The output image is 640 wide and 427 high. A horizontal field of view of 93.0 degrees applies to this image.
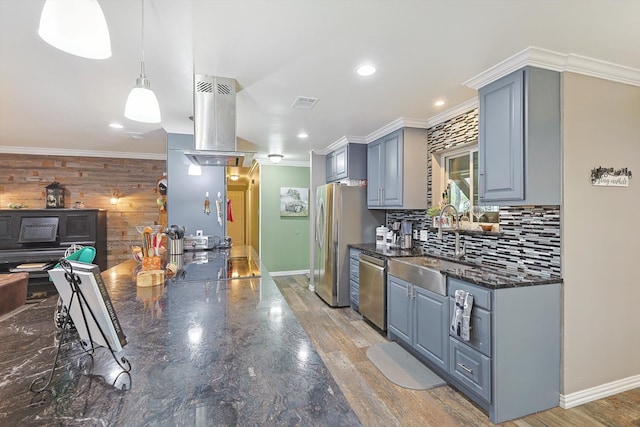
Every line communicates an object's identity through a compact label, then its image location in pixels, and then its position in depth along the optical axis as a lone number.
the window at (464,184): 2.88
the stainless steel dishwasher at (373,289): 3.27
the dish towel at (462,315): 2.04
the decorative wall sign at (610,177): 2.09
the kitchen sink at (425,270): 2.38
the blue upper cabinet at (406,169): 3.42
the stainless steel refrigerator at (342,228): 4.14
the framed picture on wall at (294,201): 6.16
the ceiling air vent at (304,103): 2.75
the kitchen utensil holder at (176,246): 3.09
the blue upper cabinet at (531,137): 1.99
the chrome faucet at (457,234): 2.90
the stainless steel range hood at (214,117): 2.29
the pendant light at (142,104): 1.51
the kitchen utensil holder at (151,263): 2.17
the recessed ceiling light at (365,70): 2.12
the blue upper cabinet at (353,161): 4.26
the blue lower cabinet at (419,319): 2.36
